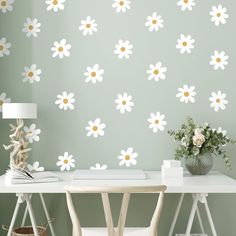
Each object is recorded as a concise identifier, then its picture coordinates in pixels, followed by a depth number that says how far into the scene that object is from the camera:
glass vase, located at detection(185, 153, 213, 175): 3.03
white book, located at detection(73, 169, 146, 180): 2.86
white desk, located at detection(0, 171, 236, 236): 2.62
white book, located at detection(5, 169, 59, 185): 2.71
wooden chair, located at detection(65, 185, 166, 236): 2.19
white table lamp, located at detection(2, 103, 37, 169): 2.95
